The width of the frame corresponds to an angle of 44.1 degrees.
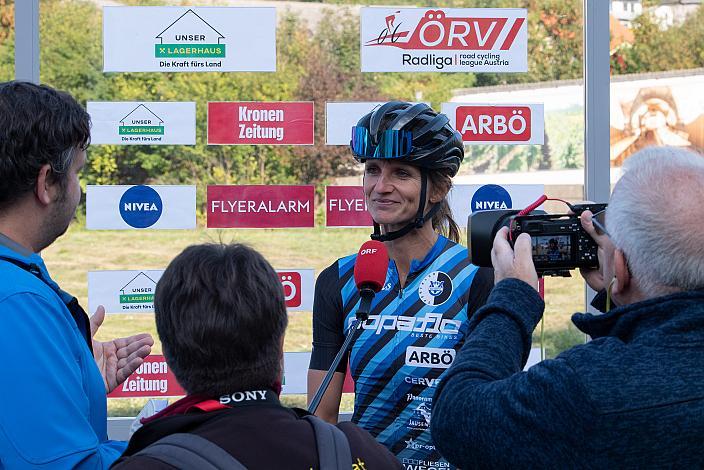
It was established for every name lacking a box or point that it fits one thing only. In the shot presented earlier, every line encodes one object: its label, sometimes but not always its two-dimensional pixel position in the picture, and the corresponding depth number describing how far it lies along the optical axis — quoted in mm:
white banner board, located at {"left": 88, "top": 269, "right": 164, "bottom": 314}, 4418
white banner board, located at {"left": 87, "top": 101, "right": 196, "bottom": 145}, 4438
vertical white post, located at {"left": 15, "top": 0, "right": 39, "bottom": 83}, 4336
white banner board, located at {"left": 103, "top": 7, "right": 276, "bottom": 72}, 4438
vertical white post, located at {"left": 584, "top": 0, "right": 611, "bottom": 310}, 4570
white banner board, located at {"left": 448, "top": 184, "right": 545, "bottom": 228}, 4668
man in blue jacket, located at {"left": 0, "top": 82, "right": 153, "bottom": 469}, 1738
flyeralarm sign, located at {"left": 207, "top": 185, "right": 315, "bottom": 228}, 4574
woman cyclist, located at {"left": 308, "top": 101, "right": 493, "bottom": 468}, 2658
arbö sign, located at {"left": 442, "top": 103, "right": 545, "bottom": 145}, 4707
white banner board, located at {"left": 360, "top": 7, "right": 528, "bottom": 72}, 4566
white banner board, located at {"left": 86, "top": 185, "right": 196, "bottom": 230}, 4438
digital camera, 2027
